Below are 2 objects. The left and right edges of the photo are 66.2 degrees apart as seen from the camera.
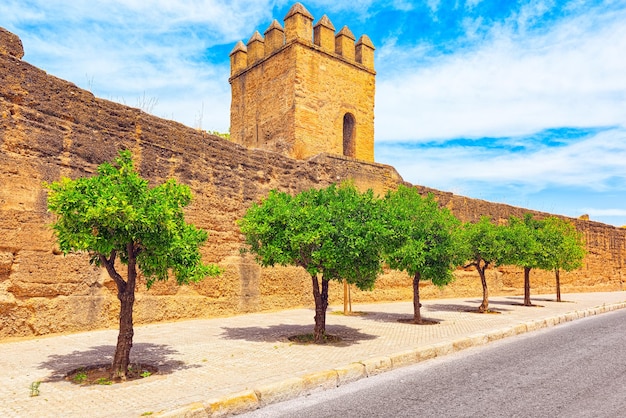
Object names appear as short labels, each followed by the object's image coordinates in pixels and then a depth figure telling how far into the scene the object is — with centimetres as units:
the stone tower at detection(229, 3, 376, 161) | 2091
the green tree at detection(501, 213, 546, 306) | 1396
